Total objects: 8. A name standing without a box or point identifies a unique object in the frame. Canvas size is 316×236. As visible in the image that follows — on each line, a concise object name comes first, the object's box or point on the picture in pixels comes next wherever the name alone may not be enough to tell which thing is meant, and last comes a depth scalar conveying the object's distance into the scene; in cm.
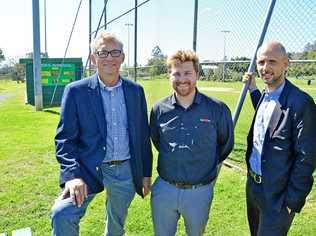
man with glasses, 172
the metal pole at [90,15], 914
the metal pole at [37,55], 1020
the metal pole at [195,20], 417
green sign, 1222
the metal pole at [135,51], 621
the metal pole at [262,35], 219
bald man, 154
